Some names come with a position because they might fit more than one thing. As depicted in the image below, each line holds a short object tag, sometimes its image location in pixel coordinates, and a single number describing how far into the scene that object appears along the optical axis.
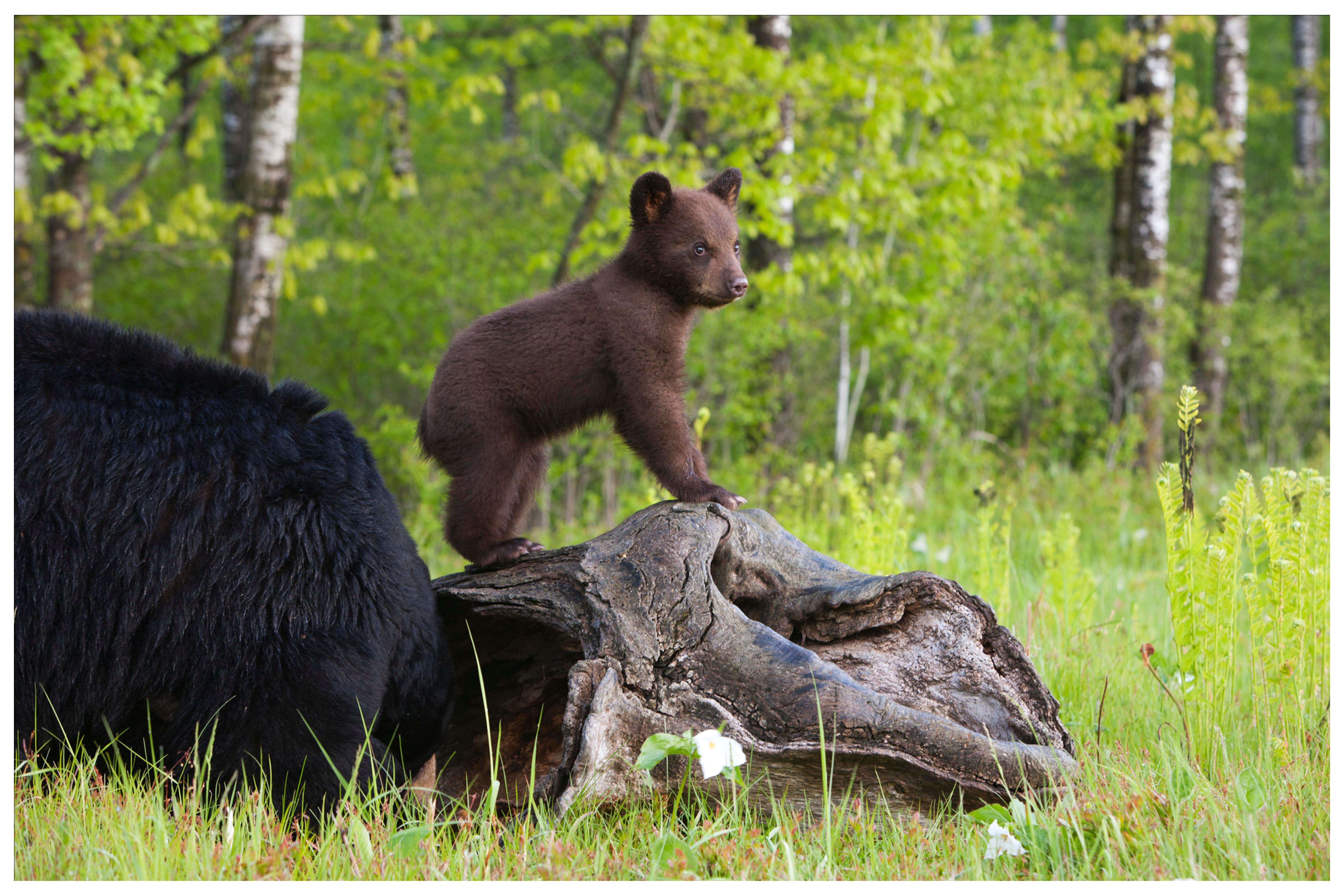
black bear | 4.88
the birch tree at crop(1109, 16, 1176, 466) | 19.83
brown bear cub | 5.79
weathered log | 5.03
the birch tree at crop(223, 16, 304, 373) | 15.65
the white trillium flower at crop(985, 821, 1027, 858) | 4.59
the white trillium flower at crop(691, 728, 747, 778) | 4.67
